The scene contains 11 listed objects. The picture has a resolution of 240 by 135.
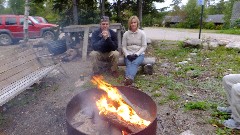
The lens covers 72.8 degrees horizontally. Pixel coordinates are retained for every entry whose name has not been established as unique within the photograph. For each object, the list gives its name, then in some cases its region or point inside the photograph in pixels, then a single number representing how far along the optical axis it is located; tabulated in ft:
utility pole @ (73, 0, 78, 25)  23.46
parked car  33.57
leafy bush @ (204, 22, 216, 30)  100.15
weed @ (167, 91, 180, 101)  10.69
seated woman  13.12
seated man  13.03
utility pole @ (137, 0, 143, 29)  27.59
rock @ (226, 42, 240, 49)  21.40
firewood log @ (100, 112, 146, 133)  6.06
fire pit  6.07
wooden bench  9.25
